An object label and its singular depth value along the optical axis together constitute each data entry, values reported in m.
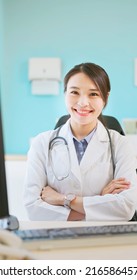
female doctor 0.95
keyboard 0.61
